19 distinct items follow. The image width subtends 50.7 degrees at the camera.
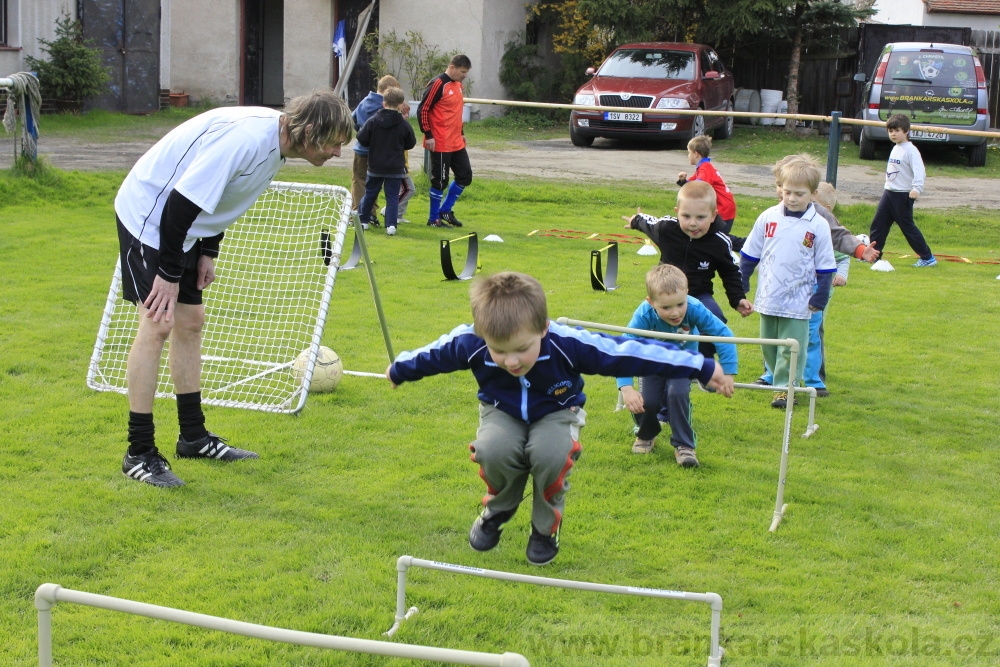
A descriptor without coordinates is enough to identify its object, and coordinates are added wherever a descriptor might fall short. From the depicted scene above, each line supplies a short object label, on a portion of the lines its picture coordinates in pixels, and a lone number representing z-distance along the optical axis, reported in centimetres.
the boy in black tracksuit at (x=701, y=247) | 619
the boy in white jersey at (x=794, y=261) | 669
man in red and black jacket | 1294
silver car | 1925
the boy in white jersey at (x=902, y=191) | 1146
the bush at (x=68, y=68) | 2059
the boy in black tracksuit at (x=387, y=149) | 1213
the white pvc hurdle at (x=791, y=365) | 413
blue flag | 2367
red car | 1972
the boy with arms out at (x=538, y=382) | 380
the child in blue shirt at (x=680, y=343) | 536
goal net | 645
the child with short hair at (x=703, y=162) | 955
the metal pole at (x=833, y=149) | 1376
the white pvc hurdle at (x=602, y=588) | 343
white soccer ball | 656
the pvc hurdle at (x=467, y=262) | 963
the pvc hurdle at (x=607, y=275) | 947
